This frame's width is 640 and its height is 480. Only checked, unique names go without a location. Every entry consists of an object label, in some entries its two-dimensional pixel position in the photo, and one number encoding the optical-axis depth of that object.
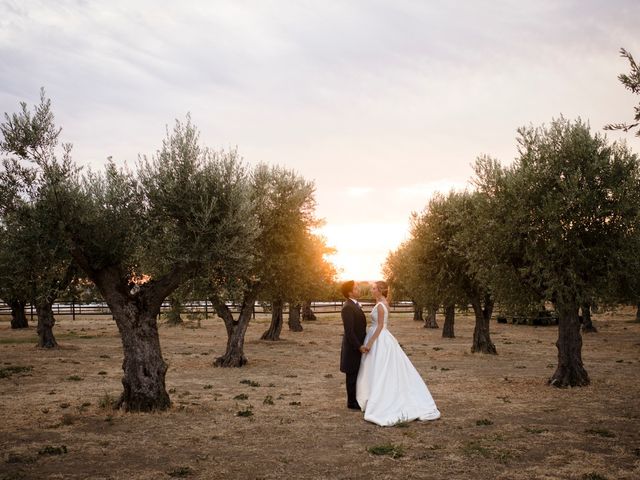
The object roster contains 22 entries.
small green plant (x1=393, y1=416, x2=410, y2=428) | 13.94
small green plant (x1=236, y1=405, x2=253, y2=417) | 15.62
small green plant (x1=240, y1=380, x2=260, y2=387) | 21.57
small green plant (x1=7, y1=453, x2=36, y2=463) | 11.06
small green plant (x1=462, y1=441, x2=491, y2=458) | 11.45
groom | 15.19
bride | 14.48
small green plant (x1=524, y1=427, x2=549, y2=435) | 13.44
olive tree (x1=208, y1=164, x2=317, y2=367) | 27.70
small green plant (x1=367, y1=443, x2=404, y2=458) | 11.36
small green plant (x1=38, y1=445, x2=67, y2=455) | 11.65
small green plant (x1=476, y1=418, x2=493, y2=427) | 14.36
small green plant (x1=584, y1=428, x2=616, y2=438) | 13.09
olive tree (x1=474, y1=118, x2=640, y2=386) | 19.02
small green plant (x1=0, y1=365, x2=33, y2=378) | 23.83
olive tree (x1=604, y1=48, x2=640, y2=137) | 8.83
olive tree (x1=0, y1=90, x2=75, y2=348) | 14.42
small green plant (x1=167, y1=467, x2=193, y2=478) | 10.22
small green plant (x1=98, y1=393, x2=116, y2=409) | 16.42
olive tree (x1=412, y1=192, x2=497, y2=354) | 32.88
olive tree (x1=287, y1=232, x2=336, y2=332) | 29.28
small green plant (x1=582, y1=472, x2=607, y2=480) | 9.77
